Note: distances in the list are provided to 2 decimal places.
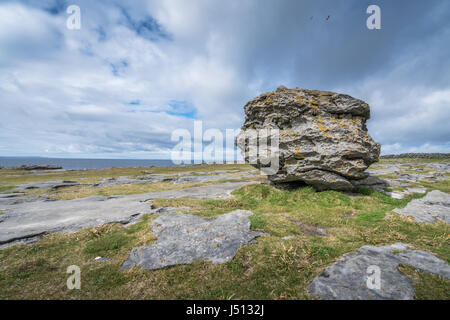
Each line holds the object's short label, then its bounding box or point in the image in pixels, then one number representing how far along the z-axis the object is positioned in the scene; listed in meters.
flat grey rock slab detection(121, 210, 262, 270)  7.36
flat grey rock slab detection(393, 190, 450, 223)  10.95
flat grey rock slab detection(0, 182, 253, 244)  11.15
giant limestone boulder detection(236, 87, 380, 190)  16.12
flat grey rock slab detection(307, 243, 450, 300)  5.02
